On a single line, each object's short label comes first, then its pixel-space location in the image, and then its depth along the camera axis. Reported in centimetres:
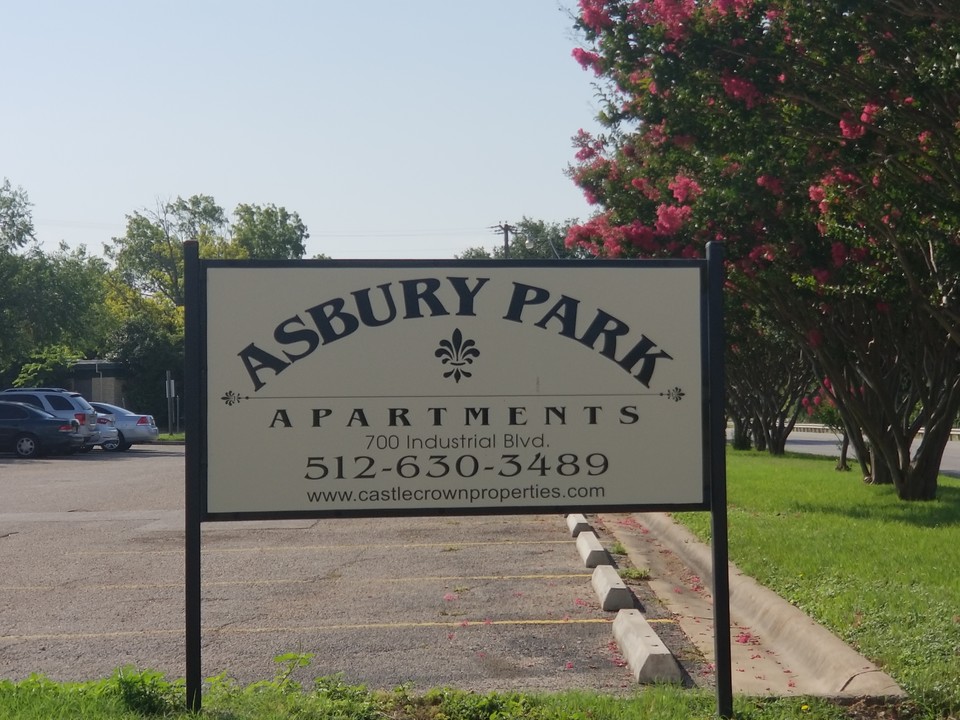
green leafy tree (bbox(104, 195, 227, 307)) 8975
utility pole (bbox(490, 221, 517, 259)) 7585
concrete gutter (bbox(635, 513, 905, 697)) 610
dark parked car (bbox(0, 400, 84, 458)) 3116
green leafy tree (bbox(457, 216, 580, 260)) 9388
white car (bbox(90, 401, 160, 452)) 3581
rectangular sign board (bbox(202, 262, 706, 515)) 591
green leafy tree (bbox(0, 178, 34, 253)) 4762
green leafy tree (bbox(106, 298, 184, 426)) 5284
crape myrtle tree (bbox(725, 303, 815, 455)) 3095
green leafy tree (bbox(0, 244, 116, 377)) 4272
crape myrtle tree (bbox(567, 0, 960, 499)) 1058
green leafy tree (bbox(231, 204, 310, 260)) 9598
